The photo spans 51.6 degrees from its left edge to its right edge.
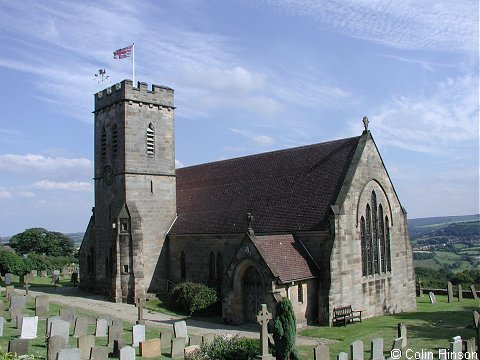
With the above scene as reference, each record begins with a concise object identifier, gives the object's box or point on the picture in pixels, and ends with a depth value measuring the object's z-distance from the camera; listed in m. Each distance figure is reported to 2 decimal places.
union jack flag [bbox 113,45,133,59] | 36.34
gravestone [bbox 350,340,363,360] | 18.41
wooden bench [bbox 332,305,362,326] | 26.05
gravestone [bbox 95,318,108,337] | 23.05
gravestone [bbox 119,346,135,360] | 17.61
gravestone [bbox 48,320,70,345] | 20.12
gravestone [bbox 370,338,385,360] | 18.91
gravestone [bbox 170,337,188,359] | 20.05
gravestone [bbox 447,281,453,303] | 36.58
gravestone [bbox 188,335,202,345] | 20.75
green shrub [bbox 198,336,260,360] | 18.12
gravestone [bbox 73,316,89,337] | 22.56
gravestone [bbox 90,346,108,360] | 17.27
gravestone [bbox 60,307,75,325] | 24.54
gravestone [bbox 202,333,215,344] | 20.30
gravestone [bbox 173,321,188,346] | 22.20
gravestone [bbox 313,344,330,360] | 18.09
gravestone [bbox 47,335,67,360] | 17.33
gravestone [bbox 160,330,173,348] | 21.30
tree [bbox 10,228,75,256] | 74.06
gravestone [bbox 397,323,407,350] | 20.98
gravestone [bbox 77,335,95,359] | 19.09
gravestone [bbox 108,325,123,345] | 21.12
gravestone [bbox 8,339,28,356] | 17.45
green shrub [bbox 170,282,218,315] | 29.94
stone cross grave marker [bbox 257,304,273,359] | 17.92
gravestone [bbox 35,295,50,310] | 27.24
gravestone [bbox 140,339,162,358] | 19.75
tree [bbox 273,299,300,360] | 18.16
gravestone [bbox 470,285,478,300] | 38.52
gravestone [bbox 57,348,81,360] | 15.45
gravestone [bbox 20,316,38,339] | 21.08
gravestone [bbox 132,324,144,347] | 21.31
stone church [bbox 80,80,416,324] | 26.69
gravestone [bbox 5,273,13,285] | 40.98
